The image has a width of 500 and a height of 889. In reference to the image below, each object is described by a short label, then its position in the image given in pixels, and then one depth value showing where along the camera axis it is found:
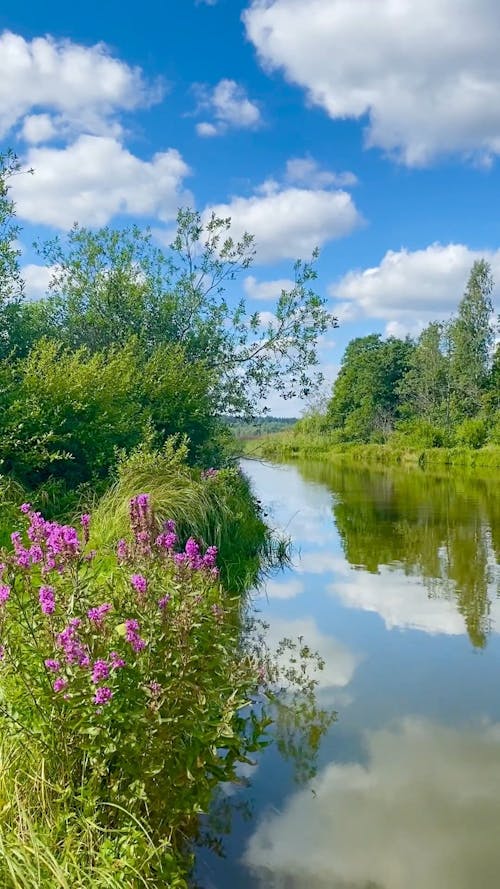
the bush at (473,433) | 41.00
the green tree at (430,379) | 49.66
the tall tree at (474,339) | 46.66
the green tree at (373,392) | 57.47
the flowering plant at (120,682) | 2.87
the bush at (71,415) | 9.02
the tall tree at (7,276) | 11.18
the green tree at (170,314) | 14.34
